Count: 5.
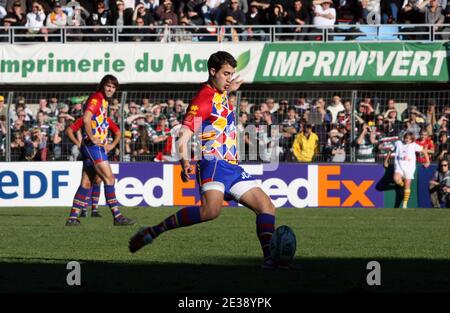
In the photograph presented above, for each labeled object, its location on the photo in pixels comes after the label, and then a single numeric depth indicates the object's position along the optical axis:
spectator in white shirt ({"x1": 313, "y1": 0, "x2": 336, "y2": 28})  27.48
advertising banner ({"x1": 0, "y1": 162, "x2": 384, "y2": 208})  24.77
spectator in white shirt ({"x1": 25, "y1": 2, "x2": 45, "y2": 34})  28.47
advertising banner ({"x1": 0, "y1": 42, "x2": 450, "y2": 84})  26.72
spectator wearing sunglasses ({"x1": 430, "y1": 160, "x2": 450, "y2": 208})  24.14
